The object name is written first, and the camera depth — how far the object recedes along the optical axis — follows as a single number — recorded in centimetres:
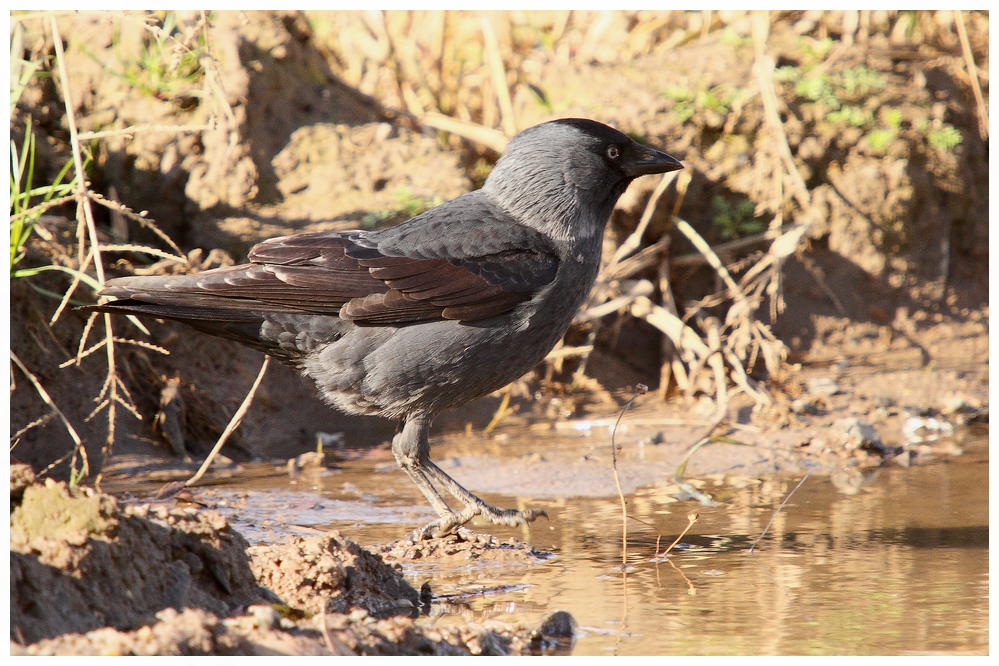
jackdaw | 880
